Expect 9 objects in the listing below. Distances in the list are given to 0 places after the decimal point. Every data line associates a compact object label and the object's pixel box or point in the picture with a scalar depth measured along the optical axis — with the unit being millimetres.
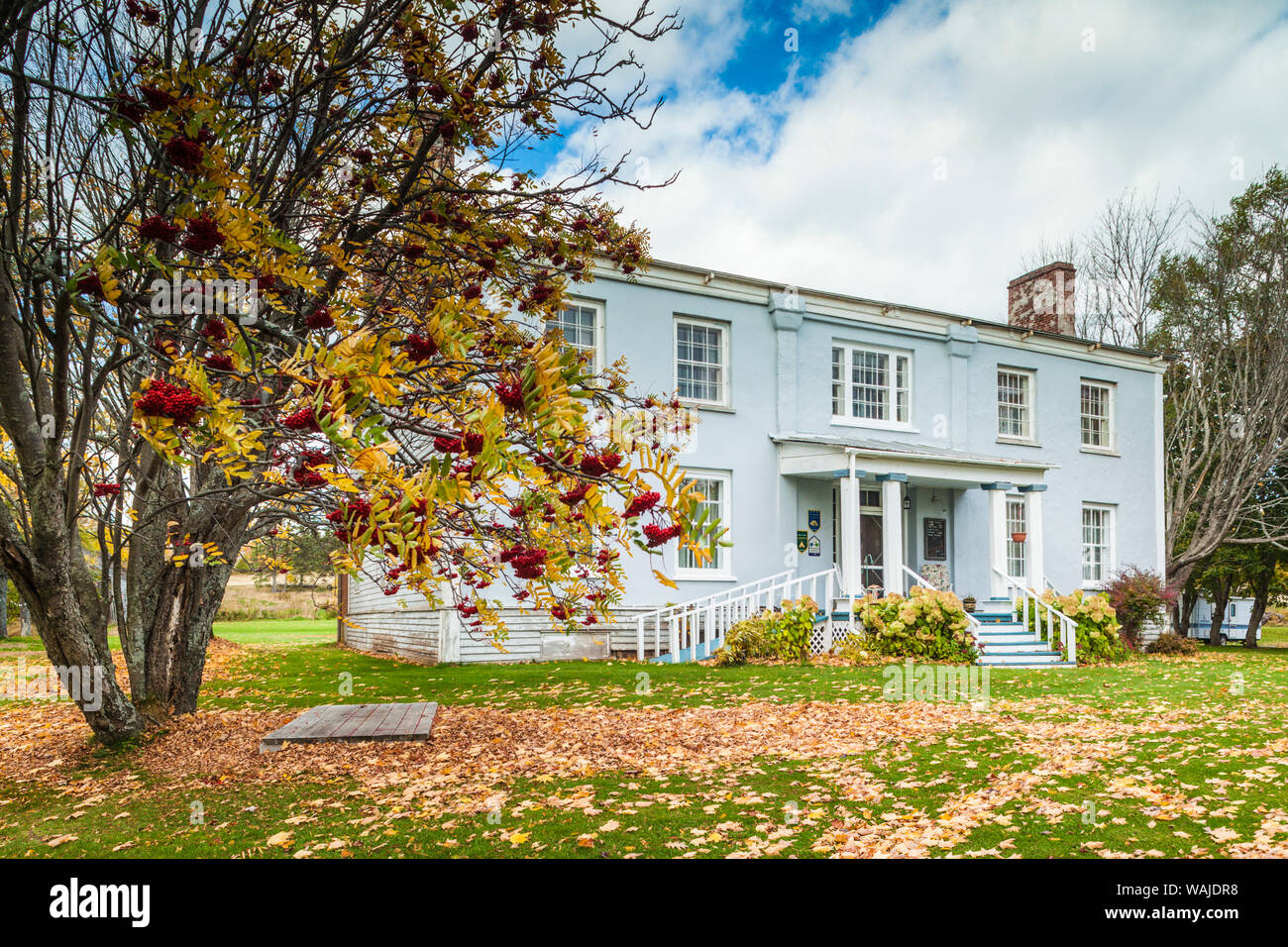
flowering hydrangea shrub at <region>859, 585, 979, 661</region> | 14688
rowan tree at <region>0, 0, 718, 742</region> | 3324
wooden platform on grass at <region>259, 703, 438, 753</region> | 7102
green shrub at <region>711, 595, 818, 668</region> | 14461
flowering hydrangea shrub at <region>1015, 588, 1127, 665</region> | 16062
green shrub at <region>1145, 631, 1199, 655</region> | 19125
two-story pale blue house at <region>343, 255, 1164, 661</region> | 16969
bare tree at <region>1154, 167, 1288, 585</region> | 21812
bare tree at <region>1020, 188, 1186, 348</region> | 25750
